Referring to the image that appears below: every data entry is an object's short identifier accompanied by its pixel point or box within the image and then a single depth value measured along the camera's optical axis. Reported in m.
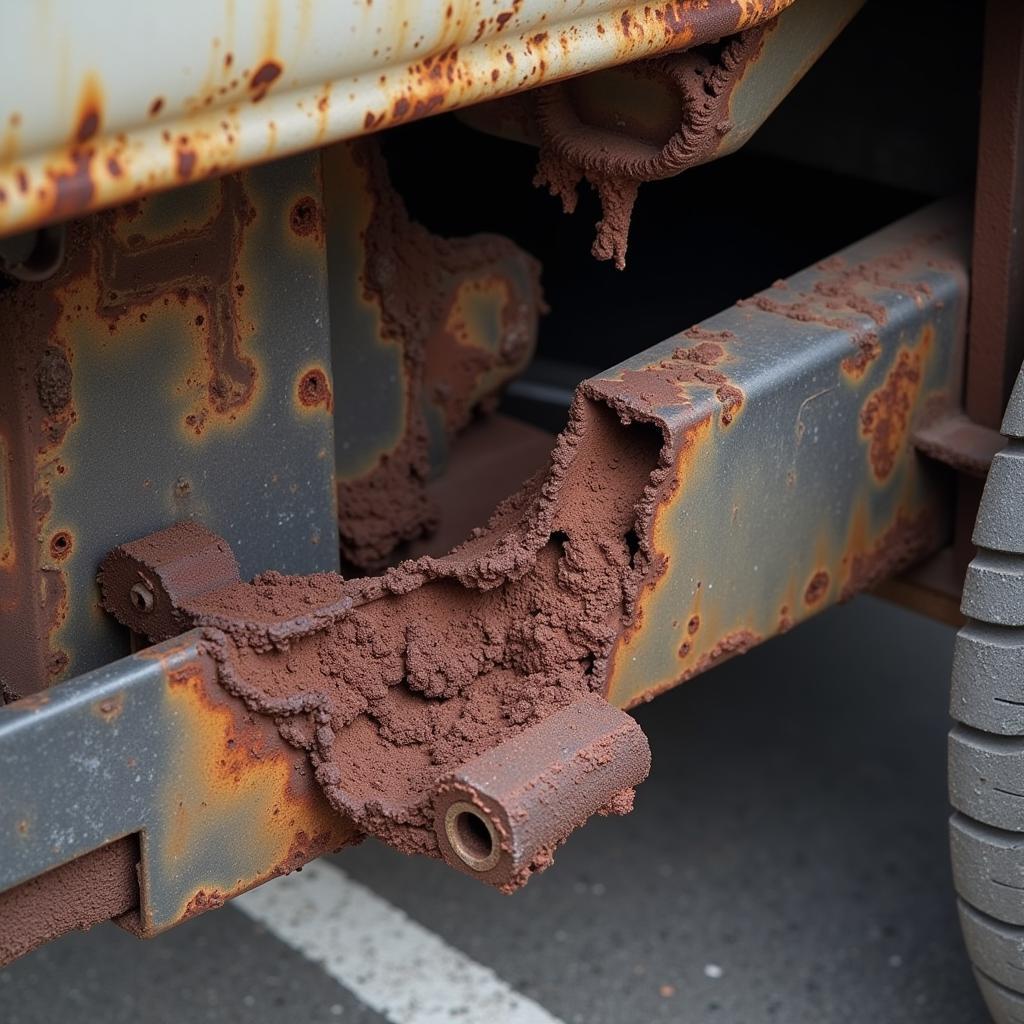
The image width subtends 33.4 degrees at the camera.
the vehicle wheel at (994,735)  1.68
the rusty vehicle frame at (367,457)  1.31
